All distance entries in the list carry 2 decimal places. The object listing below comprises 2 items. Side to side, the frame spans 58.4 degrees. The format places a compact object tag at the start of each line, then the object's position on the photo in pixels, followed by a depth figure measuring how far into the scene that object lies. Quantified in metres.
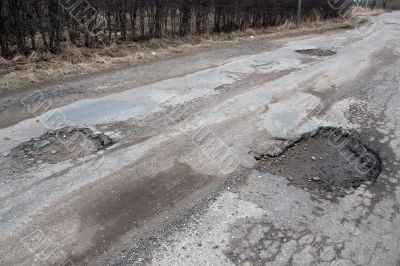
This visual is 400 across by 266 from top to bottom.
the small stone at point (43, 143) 5.13
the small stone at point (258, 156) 5.07
